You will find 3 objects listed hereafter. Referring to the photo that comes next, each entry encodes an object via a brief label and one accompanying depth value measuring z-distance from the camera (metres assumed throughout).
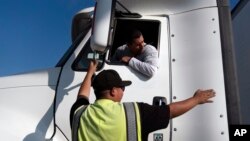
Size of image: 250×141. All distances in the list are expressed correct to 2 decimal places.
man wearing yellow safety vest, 2.70
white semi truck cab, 3.69
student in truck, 3.88
